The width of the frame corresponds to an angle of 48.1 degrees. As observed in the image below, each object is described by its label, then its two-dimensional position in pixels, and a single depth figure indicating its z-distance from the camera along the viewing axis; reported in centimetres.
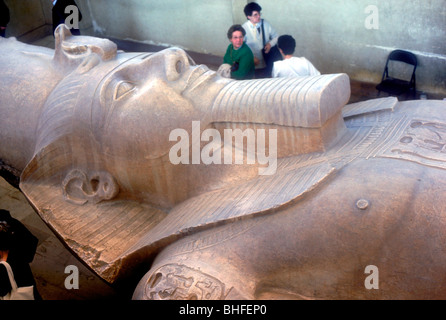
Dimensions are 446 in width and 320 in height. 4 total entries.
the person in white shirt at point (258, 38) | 534
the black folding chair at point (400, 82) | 507
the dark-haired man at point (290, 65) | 433
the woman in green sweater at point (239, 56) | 482
